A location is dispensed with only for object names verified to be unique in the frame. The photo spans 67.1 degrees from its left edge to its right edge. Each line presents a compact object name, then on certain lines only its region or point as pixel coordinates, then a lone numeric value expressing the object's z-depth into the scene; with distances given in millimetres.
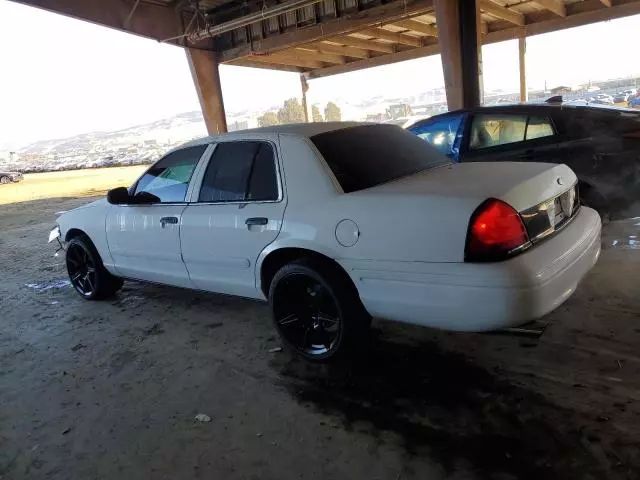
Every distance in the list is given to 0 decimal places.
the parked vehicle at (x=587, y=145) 4711
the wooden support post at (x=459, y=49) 8500
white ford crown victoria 2436
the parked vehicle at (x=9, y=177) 25375
